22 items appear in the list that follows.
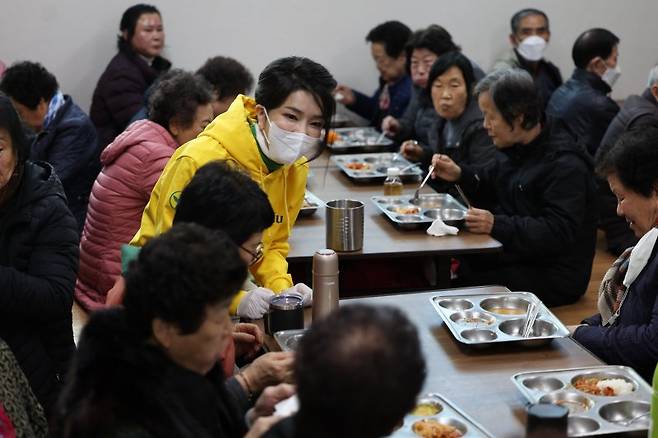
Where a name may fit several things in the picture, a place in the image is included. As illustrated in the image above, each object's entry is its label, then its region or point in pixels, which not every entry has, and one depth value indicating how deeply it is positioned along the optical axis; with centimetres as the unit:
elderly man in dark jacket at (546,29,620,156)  544
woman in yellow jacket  261
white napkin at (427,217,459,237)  345
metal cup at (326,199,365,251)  317
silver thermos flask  246
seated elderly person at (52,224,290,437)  152
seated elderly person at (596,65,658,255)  471
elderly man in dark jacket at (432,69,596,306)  362
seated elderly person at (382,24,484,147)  536
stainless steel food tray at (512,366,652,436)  196
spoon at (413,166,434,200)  387
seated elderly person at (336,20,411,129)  607
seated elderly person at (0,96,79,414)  244
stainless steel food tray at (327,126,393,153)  532
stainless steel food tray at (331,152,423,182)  434
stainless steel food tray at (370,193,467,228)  353
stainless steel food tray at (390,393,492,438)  194
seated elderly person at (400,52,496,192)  448
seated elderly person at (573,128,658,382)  240
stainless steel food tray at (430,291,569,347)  237
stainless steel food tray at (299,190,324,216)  369
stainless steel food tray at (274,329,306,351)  238
